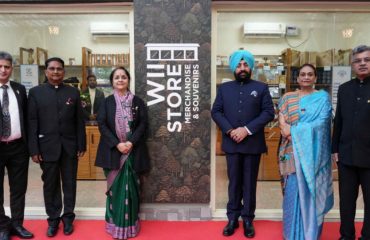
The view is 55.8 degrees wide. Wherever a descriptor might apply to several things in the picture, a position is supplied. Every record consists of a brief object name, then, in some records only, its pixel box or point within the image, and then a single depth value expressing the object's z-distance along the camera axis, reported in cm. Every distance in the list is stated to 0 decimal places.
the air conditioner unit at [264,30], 589
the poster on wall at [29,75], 492
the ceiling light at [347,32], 544
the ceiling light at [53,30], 557
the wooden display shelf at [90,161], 489
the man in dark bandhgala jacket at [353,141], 255
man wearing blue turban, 294
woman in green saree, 295
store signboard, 321
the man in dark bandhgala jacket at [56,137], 293
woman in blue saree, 269
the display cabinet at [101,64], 531
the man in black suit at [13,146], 282
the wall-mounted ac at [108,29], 494
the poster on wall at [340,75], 493
